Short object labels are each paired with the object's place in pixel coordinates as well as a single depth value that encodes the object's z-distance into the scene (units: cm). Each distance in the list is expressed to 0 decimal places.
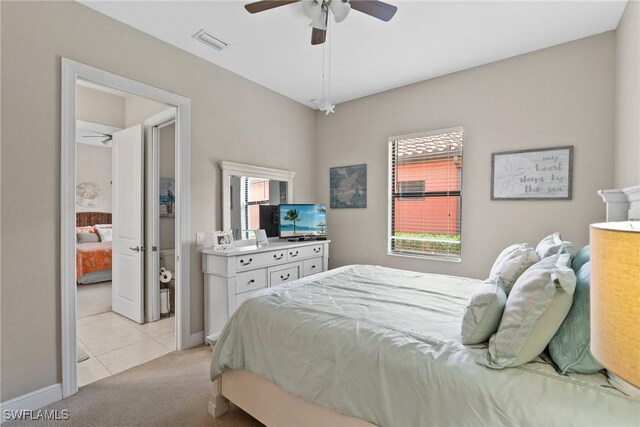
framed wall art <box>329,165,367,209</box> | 400
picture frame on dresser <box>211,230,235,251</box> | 295
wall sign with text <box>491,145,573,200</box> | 271
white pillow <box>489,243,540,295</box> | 148
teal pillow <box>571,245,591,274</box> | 142
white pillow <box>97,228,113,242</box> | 610
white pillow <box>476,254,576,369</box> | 108
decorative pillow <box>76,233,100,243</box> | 592
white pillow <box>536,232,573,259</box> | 166
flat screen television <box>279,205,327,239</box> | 373
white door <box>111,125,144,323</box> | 343
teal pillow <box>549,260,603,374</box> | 104
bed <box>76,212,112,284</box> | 514
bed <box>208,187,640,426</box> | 99
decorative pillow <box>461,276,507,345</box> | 125
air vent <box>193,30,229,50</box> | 257
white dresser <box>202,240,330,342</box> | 275
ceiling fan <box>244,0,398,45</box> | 189
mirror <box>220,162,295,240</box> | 325
